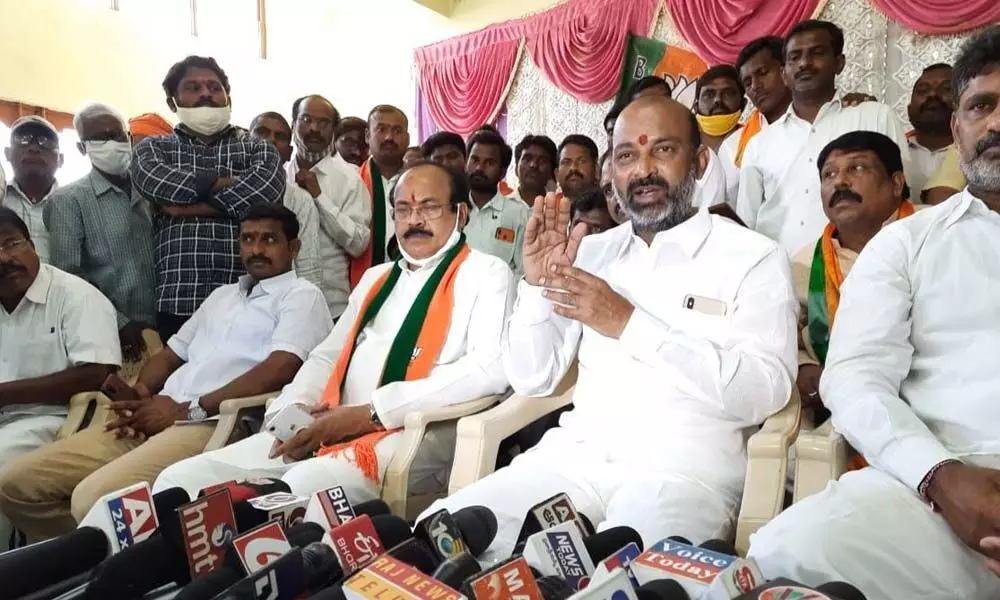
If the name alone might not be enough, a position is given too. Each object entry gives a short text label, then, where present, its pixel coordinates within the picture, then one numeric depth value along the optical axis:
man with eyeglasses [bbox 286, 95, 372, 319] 4.18
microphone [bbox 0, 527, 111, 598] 0.98
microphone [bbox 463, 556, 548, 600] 0.80
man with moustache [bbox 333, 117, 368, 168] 5.37
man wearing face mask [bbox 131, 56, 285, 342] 3.39
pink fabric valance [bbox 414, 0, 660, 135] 6.71
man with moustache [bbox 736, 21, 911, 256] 3.29
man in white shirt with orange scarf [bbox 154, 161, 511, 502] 2.35
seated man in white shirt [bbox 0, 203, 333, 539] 2.63
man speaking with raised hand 1.81
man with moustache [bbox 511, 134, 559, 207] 4.54
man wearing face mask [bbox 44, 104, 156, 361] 3.56
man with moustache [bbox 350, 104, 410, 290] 4.48
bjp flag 6.25
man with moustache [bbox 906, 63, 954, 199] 3.61
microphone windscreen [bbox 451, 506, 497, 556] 1.21
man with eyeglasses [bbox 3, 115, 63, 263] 3.93
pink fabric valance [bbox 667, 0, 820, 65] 5.54
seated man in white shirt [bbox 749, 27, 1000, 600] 1.33
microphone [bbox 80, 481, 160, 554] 1.08
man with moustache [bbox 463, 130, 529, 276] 4.15
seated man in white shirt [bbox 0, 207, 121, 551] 3.01
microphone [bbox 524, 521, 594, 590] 0.97
